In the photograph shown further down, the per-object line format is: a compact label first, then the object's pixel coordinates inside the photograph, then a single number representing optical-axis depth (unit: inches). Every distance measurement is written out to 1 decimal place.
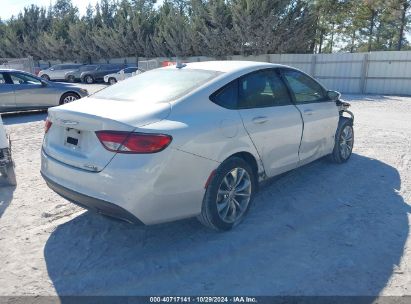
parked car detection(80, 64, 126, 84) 1087.6
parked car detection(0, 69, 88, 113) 410.6
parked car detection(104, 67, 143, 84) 897.2
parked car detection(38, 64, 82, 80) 1158.3
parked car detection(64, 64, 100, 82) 1108.5
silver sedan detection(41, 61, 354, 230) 111.6
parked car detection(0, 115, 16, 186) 186.5
